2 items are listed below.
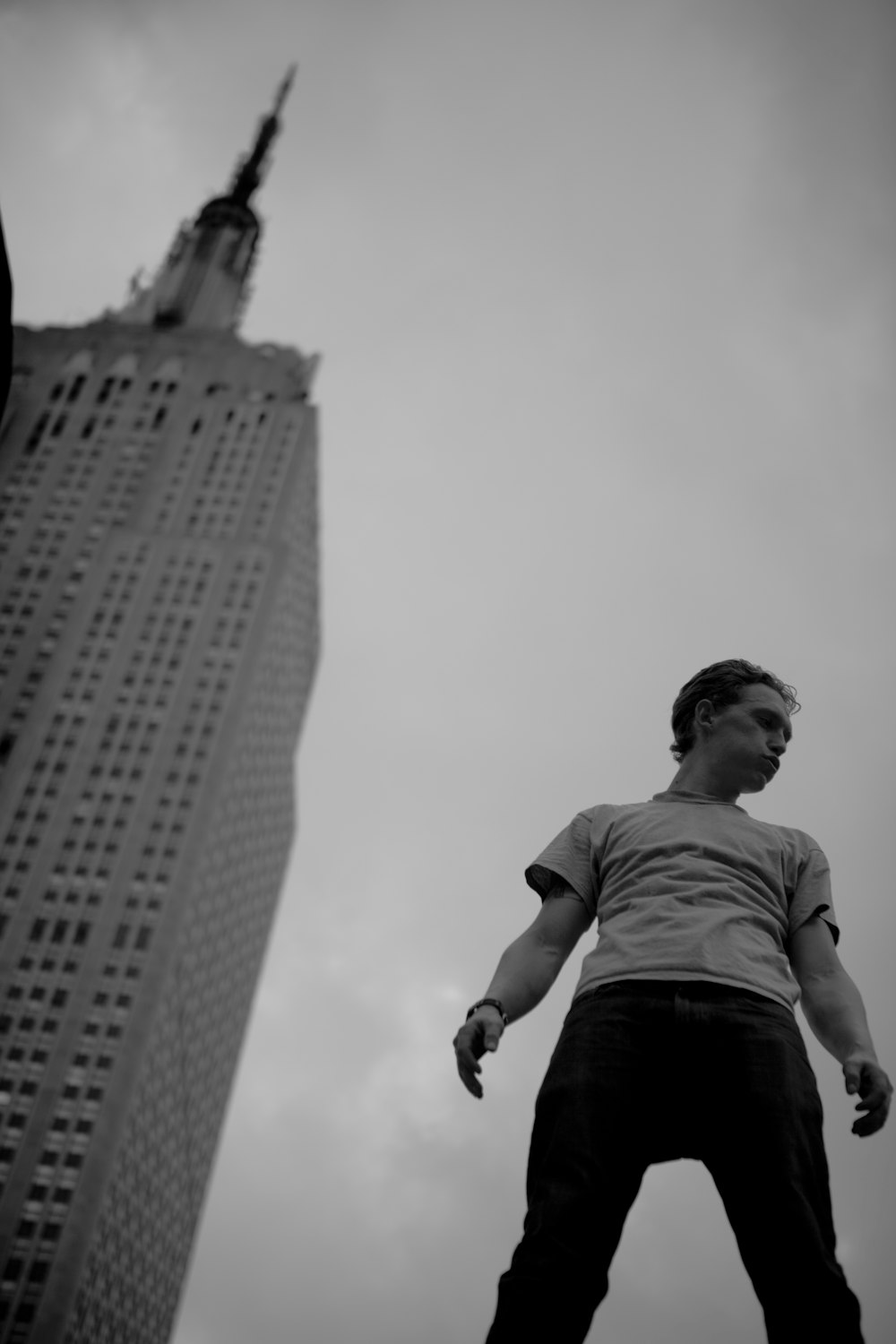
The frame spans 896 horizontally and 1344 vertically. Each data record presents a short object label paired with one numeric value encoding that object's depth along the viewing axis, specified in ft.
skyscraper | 258.78
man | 9.66
